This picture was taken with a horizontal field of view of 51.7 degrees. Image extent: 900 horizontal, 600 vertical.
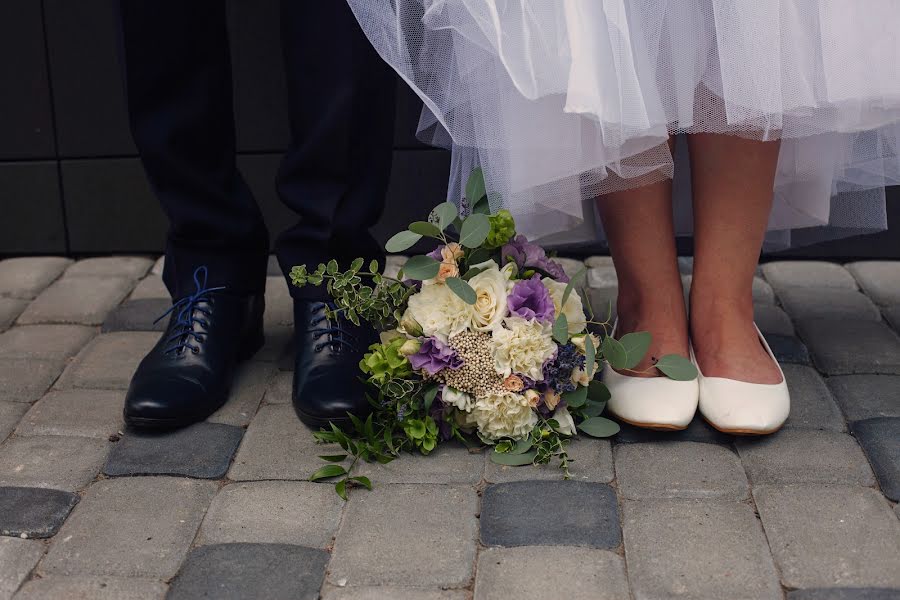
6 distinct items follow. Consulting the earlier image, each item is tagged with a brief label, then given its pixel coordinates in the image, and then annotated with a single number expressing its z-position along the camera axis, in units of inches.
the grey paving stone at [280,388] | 59.4
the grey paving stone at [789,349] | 63.7
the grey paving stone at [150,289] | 78.3
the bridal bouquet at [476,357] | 50.8
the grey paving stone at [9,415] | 55.3
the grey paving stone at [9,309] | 72.6
